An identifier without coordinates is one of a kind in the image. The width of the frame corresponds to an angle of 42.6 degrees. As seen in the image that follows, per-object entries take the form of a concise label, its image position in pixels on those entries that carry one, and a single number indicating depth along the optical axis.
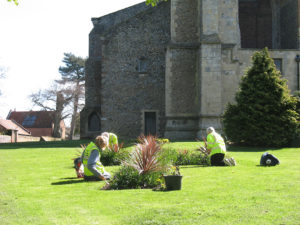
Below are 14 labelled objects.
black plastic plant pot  8.17
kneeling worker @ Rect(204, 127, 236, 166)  12.67
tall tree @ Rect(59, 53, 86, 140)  68.62
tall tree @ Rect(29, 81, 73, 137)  56.25
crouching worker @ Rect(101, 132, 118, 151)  14.44
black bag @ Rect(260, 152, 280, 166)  12.27
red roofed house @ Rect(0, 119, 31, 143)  44.24
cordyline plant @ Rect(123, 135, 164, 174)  9.23
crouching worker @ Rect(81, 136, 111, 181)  9.69
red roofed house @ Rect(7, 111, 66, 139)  68.94
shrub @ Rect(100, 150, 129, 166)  14.15
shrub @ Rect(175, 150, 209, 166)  13.80
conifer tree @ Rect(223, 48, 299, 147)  20.30
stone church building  25.77
